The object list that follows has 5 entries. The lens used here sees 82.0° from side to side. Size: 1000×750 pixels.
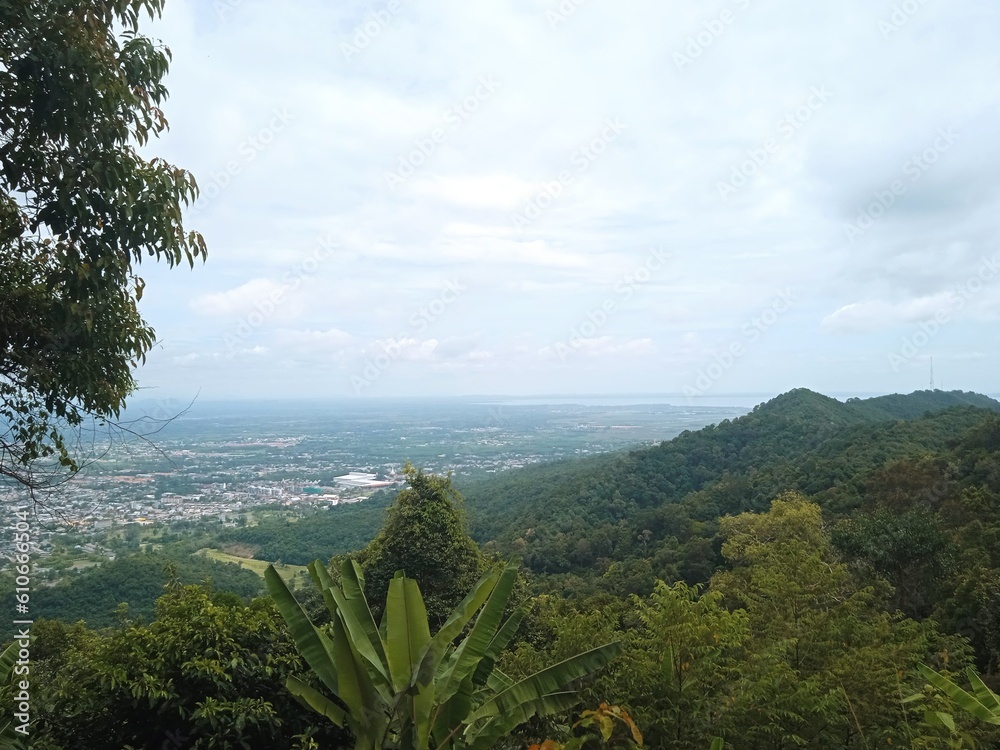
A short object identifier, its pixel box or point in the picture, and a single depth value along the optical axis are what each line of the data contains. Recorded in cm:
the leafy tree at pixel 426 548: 852
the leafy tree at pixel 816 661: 411
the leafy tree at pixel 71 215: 264
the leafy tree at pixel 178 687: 349
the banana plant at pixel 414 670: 292
